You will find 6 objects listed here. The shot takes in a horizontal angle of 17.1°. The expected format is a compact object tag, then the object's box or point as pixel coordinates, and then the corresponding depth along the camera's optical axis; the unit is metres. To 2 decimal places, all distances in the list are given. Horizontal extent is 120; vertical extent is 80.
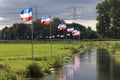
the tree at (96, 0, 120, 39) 154.09
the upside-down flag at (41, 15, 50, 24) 46.91
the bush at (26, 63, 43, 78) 27.59
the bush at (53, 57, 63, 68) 37.20
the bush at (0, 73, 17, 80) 19.40
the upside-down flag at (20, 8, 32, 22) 34.75
